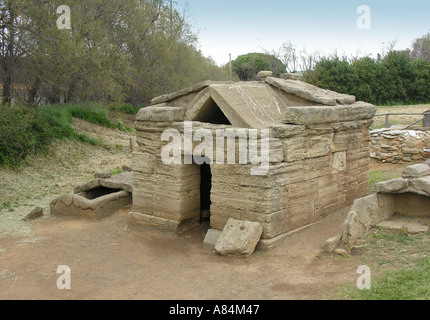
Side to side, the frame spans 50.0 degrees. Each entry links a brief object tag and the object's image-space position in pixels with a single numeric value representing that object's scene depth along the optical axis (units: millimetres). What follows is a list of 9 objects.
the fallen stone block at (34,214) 10388
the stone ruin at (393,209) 7223
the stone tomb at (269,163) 7824
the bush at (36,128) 13148
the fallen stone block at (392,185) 7602
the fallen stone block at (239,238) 7438
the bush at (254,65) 33500
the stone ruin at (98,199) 10391
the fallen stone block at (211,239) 8133
